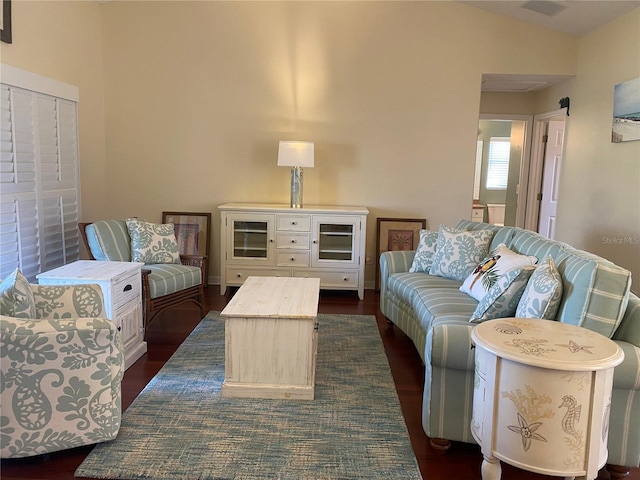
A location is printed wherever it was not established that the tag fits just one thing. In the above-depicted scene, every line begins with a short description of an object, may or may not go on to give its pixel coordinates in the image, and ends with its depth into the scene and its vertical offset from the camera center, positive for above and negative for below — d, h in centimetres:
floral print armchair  191 -82
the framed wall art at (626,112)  371 +64
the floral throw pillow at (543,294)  212 -45
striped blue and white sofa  193 -68
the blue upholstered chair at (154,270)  338 -68
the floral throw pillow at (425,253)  367 -50
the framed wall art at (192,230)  495 -51
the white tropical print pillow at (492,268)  270 -46
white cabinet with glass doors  460 -59
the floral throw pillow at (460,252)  339 -45
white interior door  577 +20
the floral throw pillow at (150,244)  378 -52
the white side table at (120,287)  281 -67
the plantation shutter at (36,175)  339 -1
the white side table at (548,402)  165 -73
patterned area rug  197 -114
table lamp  448 +25
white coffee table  251 -87
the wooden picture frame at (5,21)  327 +102
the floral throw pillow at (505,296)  229 -50
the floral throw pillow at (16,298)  205 -53
